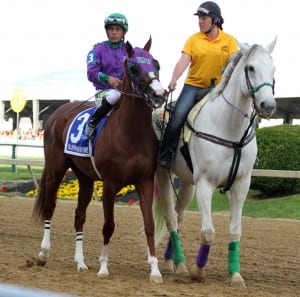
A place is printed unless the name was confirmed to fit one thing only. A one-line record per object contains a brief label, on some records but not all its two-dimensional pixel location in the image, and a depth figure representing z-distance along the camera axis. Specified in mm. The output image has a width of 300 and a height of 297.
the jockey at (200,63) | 10555
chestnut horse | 9789
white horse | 9531
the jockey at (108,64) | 11008
